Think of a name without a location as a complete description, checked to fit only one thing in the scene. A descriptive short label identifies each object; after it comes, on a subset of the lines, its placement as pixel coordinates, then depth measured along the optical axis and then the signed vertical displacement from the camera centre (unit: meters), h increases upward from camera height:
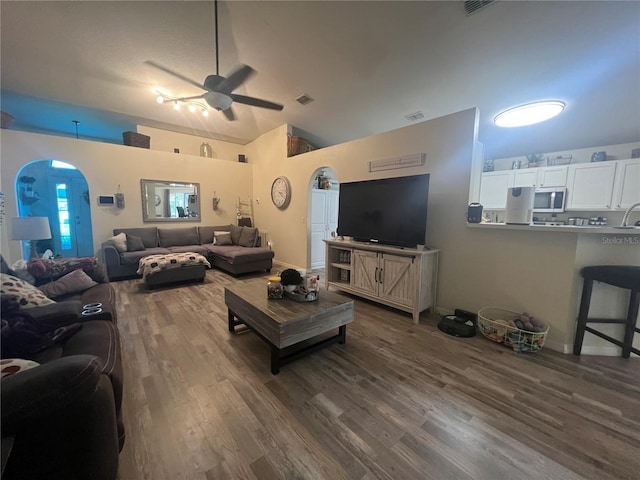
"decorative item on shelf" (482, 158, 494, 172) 4.93 +1.10
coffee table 1.86 -0.88
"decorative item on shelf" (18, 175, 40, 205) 4.24 +0.33
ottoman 3.75 -0.92
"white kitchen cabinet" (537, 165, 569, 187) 4.00 +0.74
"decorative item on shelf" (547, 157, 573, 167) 4.05 +1.03
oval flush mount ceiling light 2.60 +1.22
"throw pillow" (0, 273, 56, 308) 1.36 -0.53
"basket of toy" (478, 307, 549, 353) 2.19 -1.06
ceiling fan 2.65 +1.41
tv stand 2.80 -0.75
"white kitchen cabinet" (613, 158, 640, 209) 3.42 +0.54
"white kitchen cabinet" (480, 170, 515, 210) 4.59 +0.62
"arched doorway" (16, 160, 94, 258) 5.41 +0.06
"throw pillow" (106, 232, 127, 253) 4.31 -0.57
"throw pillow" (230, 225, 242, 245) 5.54 -0.49
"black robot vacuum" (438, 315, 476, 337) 2.50 -1.16
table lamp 2.60 -0.21
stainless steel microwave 3.97 +0.35
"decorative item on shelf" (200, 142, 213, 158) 6.07 +1.58
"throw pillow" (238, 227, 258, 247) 5.35 -0.55
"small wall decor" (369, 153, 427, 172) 3.16 +0.76
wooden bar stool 1.95 -0.66
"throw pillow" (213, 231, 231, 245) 5.54 -0.50
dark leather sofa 0.75 -0.74
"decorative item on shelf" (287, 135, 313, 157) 5.16 +1.50
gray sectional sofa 4.24 -0.73
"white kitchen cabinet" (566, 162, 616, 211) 3.63 +0.55
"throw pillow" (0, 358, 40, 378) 0.88 -0.60
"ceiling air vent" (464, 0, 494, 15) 2.06 +1.85
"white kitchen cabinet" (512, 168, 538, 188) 4.28 +0.76
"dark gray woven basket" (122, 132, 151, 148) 5.01 +1.50
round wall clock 5.35 +0.50
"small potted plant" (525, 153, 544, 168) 4.34 +1.10
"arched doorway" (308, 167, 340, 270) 5.14 +0.02
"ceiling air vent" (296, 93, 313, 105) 3.87 +1.91
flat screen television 2.85 +0.08
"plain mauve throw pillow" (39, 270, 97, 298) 2.07 -0.68
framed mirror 5.27 +0.25
